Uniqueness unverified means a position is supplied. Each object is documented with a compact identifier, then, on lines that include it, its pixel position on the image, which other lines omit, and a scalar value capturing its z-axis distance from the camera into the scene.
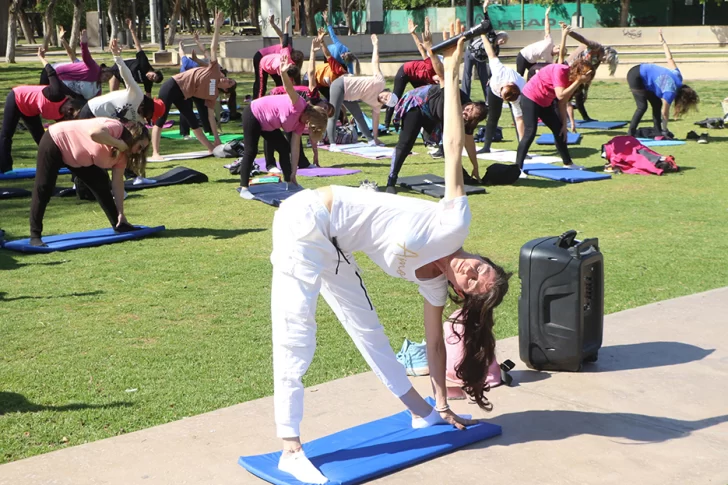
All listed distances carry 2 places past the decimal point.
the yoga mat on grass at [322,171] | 12.53
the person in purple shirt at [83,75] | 13.45
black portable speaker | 4.98
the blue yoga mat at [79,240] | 8.35
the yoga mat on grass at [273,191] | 10.69
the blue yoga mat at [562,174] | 12.01
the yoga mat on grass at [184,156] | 14.22
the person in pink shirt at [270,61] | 15.23
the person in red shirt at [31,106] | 12.12
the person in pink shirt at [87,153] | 8.26
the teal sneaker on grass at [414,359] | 5.11
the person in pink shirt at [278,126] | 10.71
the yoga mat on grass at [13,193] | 11.15
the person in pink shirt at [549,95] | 11.92
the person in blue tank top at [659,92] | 14.16
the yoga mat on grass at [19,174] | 12.55
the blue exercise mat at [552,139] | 15.51
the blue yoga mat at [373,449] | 3.74
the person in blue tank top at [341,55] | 15.65
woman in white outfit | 3.62
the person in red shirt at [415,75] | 14.84
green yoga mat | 15.94
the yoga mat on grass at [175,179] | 11.83
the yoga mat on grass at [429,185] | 10.97
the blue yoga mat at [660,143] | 14.82
